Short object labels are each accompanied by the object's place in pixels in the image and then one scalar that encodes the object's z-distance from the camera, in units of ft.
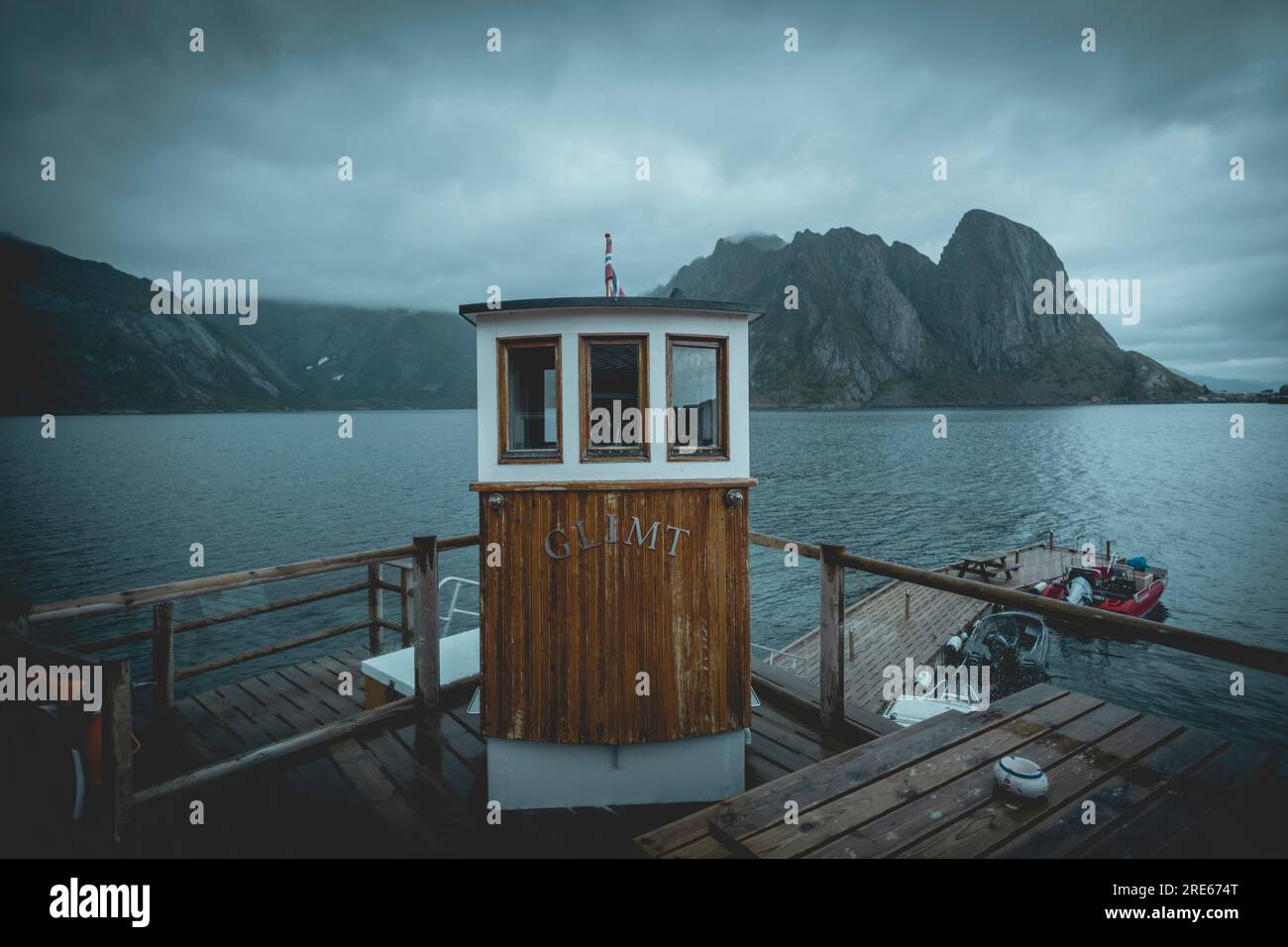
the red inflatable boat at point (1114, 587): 82.43
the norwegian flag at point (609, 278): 19.08
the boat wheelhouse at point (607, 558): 16.52
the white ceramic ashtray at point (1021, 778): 10.65
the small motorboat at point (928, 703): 48.75
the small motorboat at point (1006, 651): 67.05
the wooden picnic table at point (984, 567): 96.02
